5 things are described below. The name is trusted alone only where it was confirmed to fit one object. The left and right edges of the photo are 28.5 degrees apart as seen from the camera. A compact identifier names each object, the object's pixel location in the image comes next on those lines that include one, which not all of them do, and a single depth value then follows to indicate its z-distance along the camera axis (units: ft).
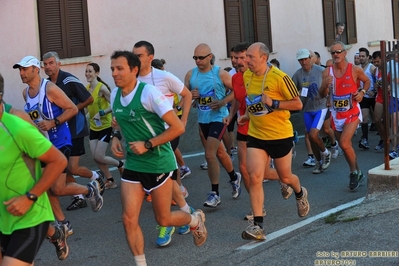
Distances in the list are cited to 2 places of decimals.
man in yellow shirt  24.07
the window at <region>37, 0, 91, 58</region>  44.60
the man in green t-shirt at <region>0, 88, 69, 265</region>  15.02
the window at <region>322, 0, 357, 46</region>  70.85
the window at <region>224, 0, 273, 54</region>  57.95
